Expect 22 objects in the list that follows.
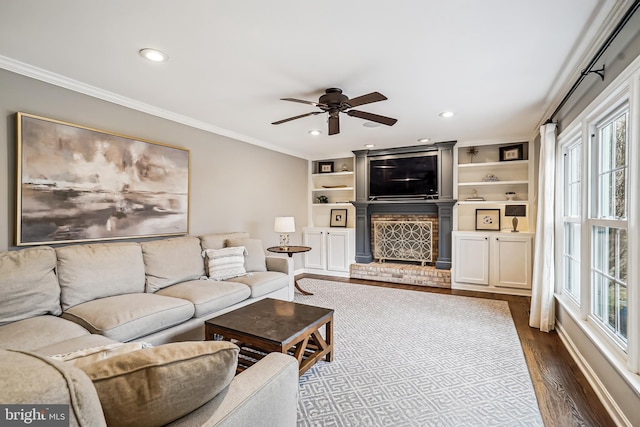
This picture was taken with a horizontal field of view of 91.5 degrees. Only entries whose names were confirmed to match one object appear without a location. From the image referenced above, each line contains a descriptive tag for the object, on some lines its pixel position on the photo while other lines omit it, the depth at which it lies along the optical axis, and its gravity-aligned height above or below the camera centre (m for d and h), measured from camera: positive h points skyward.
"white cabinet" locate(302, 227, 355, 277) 5.84 -0.70
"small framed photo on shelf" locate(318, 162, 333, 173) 6.39 +0.95
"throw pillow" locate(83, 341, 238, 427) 0.79 -0.45
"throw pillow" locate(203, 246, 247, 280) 3.46 -0.57
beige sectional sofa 0.78 -0.59
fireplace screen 5.53 -0.49
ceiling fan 2.67 +0.96
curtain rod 1.66 +1.07
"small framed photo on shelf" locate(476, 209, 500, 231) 5.05 -0.09
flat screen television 5.29 +0.66
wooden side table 4.48 -0.53
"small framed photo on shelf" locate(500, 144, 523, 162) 4.84 +0.96
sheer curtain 3.18 -0.23
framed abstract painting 2.49 +0.26
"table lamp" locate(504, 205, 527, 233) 4.75 +0.04
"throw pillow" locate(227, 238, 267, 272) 3.86 -0.53
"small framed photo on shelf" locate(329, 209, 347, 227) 6.34 -0.10
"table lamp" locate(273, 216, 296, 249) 4.54 -0.17
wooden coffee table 2.10 -0.82
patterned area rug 1.91 -1.22
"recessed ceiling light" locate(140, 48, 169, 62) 2.23 +1.16
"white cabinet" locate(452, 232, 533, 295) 4.55 -0.73
